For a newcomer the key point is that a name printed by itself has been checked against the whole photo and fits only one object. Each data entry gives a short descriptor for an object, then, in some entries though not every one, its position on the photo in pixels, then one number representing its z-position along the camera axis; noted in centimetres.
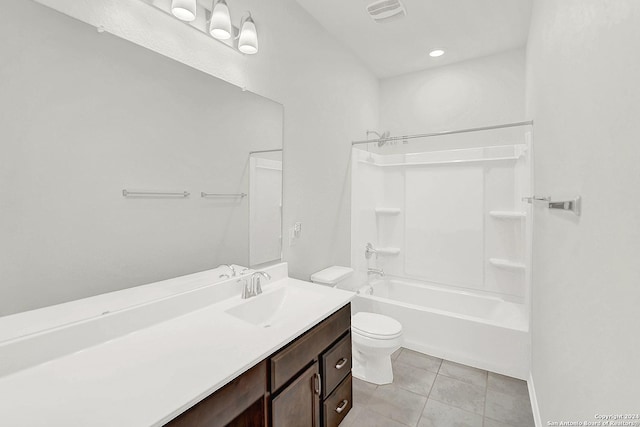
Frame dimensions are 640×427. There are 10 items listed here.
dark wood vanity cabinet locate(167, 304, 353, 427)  89
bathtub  219
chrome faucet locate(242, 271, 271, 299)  158
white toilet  200
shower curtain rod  217
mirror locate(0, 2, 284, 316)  93
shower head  336
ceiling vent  218
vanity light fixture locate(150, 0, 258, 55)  129
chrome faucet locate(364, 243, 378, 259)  320
